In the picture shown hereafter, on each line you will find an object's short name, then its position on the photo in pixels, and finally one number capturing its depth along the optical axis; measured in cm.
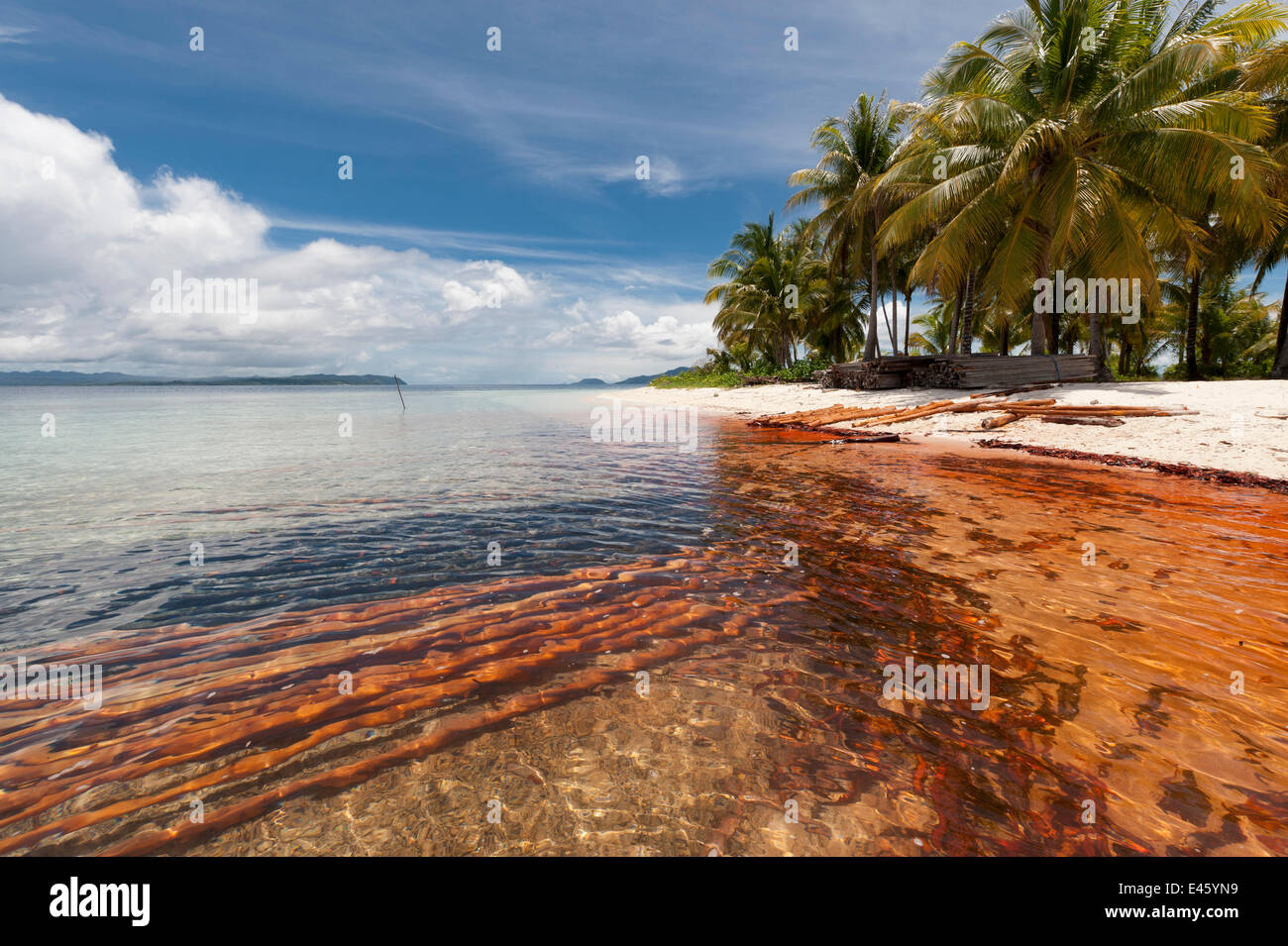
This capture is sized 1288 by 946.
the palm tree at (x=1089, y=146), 1527
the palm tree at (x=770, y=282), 4216
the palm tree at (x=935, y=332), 4842
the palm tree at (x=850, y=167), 3164
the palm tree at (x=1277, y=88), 1847
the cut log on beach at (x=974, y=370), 1981
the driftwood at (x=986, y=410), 1335
